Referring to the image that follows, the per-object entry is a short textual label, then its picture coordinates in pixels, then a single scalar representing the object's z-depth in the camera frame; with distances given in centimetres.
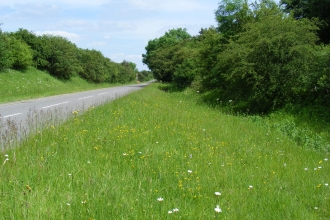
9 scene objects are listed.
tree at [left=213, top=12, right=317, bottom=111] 1541
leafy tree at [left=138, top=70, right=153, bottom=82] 15177
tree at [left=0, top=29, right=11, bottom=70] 3142
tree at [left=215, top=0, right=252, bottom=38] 2131
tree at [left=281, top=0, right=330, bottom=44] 2340
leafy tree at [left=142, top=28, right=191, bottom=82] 5804
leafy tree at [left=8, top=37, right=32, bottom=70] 3659
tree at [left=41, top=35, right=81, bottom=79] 4688
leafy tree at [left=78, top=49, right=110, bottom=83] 6222
